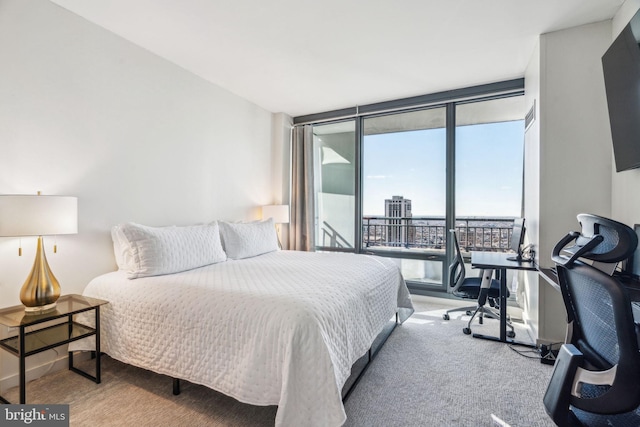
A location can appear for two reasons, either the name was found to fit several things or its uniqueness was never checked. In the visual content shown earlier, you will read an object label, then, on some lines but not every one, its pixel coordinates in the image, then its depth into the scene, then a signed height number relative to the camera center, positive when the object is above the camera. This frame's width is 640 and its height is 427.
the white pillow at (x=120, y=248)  2.34 -0.31
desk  2.62 -0.48
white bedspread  1.45 -0.68
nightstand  1.73 -0.81
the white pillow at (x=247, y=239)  3.19 -0.32
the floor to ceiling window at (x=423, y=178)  3.74 +0.44
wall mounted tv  1.79 +0.75
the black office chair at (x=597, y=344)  0.89 -0.44
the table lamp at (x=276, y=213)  4.25 -0.05
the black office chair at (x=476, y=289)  3.03 -0.81
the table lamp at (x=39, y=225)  1.76 -0.10
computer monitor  2.91 -0.27
